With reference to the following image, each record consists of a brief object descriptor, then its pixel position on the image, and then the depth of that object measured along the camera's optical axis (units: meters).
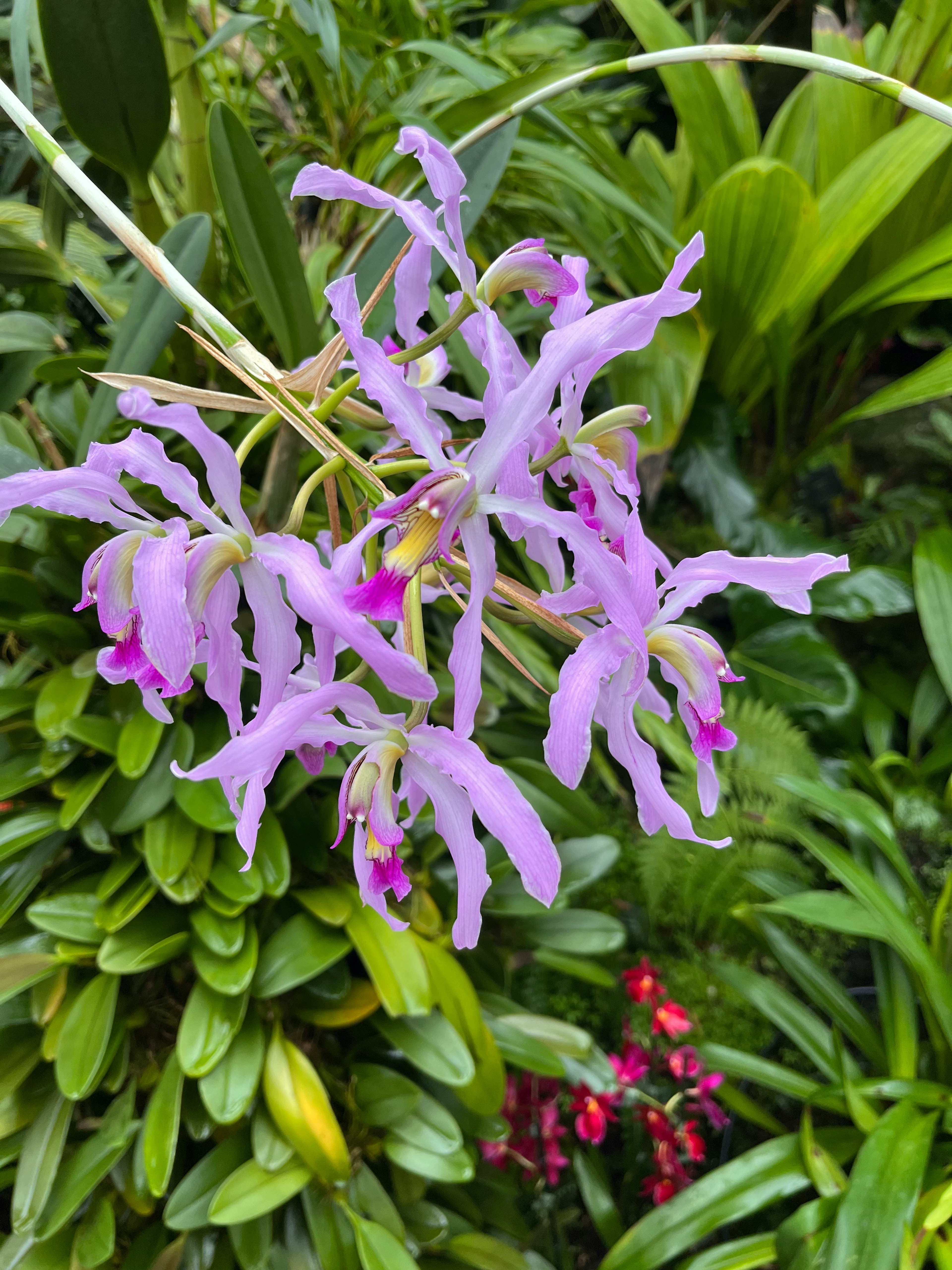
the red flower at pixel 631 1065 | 0.97
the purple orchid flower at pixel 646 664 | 0.32
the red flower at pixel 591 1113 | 0.94
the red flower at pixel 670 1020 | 1.03
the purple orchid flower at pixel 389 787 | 0.31
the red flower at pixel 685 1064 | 1.02
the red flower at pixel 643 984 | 1.06
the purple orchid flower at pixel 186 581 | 0.28
